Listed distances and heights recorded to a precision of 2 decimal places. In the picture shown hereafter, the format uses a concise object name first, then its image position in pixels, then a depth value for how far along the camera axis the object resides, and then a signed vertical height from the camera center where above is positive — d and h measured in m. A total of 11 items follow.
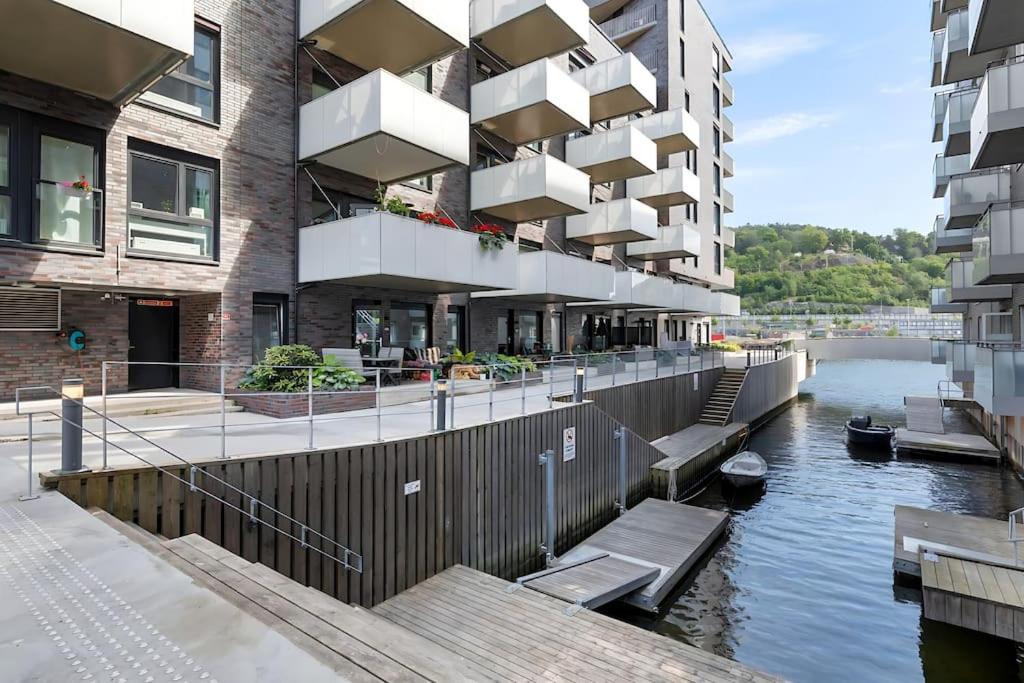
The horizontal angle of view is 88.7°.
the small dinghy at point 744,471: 16.91 -4.37
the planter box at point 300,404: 10.12 -1.43
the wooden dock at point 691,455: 15.19 -3.95
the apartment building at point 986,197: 10.72 +4.51
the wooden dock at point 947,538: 10.55 -4.35
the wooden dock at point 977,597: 8.20 -4.21
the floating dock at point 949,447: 19.80 -4.31
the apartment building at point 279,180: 8.91 +3.65
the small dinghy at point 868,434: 22.61 -4.22
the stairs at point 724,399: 23.30 -2.93
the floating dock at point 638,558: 8.70 -4.41
